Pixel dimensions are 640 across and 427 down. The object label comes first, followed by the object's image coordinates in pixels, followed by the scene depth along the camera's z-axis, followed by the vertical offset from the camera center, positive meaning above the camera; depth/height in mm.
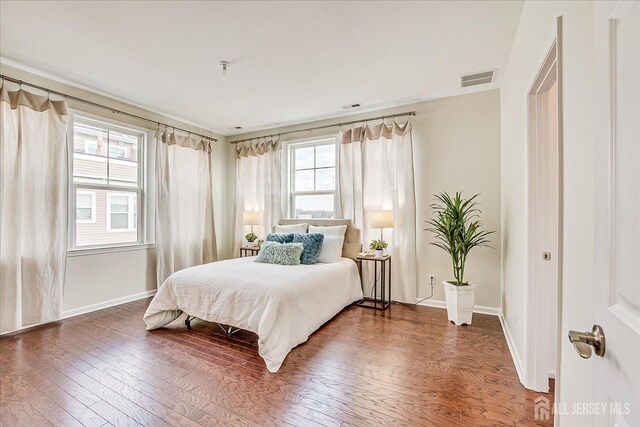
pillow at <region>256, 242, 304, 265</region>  3428 -468
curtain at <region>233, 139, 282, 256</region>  4883 +507
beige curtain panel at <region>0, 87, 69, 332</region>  2818 +69
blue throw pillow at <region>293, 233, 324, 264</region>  3578 -380
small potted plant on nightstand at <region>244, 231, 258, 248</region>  4832 -379
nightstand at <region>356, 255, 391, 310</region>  3747 -960
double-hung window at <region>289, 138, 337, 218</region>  4629 +569
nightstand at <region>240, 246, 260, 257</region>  4676 -606
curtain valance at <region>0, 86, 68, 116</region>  2863 +1149
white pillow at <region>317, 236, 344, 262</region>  3744 -461
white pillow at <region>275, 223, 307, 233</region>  4180 -207
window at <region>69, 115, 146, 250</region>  3494 +392
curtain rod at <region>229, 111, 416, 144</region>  3921 +1335
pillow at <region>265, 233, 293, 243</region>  3863 -314
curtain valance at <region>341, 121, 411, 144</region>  3906 +1130
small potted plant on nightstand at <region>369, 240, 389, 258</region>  3838 -420
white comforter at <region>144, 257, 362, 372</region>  2375 -790
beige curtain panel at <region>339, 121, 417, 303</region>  3830 +368
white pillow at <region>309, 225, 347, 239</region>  4016 -223
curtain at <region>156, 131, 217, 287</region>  4203 +154
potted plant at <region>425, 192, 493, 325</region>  3119 -398
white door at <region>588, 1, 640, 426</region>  556 +2
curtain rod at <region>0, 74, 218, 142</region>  2911 +1326
